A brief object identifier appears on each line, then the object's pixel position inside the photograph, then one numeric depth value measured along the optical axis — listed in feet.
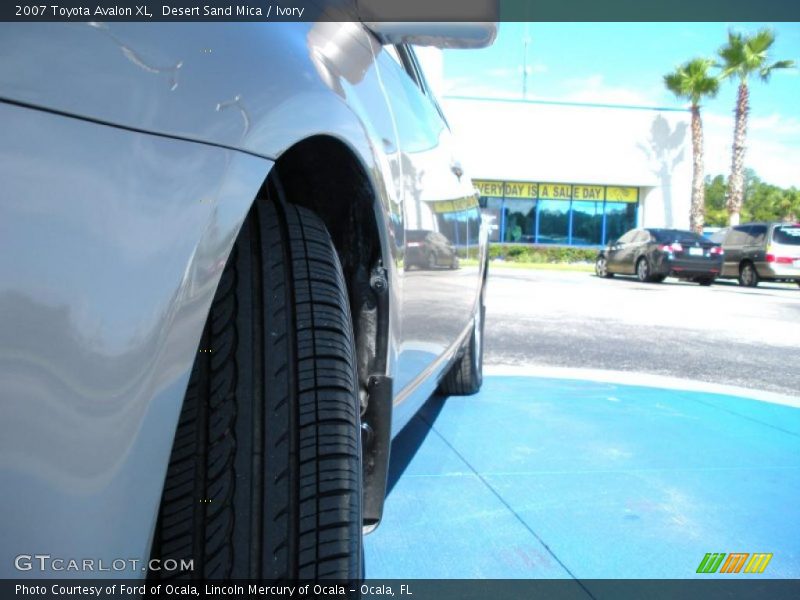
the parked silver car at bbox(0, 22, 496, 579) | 3.13
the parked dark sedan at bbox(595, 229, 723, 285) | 59.77
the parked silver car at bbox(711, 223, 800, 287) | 58.70
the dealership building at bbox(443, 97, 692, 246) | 97.35
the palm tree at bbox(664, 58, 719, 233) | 94.50
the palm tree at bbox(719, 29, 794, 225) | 90.58
